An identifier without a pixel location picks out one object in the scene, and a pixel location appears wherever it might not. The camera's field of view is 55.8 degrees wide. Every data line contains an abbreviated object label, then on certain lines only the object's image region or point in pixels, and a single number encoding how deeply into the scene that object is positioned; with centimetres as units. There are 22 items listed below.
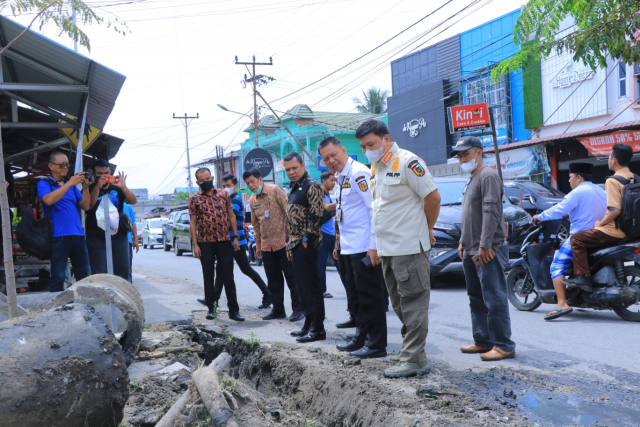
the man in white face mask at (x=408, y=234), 459
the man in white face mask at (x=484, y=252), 507
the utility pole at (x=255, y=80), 3123
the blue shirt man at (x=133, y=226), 984
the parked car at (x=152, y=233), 3459
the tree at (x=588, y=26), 609
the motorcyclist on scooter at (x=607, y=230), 645
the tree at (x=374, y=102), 4447
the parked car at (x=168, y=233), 2722
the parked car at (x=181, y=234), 2314
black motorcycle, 645
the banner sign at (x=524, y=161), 2230
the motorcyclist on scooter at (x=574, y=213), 679
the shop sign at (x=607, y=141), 1817
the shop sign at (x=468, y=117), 2127
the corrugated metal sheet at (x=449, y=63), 2847
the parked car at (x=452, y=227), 1014
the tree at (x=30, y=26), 503
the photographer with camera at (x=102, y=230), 692
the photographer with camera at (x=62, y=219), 644
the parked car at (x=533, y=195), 1440
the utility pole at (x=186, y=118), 5312
